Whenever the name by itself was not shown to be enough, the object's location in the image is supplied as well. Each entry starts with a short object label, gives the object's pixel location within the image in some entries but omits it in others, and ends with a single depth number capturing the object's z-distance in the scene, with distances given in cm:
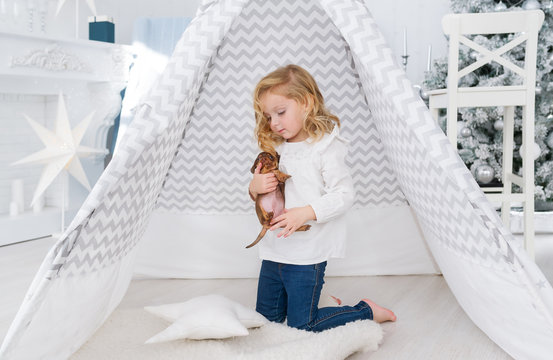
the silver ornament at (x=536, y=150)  276
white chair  194
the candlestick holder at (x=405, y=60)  345
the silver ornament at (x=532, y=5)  284
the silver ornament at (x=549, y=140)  291
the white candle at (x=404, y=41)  340
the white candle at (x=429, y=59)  345
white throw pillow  133
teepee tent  116
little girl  143
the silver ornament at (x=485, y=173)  281
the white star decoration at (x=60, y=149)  249
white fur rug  127
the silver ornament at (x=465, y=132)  291
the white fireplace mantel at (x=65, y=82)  240
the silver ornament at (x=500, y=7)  286
